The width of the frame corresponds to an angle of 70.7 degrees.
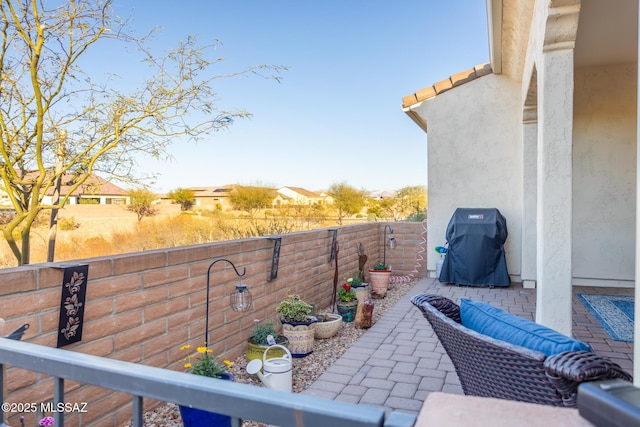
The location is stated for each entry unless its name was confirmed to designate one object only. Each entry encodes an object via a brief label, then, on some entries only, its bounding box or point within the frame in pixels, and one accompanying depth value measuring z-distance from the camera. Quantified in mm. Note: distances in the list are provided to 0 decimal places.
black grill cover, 6988
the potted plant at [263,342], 3559
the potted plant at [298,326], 3934
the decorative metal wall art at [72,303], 2277
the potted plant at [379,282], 6520
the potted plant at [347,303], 5094
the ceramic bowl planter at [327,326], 4363
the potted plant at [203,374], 2365
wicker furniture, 1184
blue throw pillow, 1420
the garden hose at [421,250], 8047
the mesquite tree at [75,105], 4707
